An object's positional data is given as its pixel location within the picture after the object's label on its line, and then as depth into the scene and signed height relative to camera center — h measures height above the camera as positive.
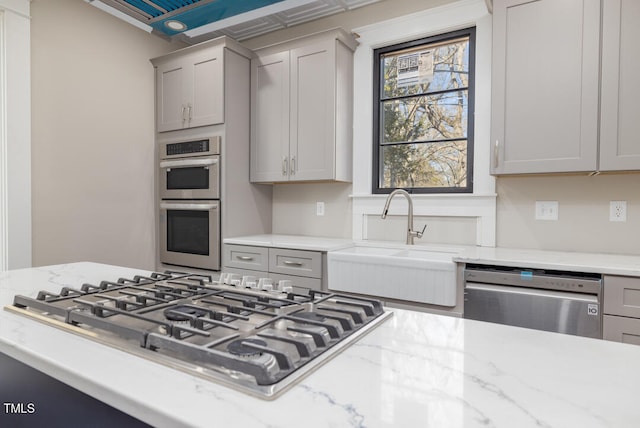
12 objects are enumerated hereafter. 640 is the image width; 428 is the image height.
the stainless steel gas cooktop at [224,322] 0.61 -0.26
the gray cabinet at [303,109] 2.83 +0.75
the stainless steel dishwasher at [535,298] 1.71 -0.44
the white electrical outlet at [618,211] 2.20 -0.02
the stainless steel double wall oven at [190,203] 2.99 +0.01
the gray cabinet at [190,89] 2.99 +0.96
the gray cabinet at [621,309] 1.64 -0.44
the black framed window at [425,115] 2.71 +0.69
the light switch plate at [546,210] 2.37 -0.02
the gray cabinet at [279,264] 2.45 -0.42
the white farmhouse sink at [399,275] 1.99 -0.39
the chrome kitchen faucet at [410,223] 2.59 -0.12
